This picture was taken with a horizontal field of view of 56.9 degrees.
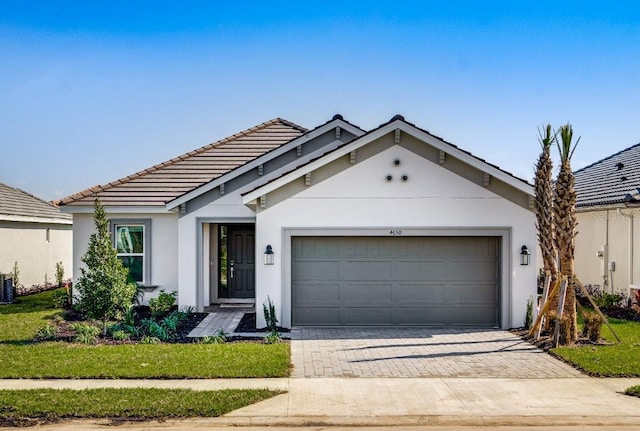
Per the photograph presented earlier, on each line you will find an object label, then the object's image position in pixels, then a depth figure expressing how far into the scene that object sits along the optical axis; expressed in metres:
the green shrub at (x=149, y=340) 11.58
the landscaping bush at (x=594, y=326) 11.55
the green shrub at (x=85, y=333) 11.54
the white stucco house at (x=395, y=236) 13.25
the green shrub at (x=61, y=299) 16.89
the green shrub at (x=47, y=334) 11.98
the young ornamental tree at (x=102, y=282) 12.09
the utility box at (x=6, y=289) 18.42
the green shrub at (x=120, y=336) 11.84
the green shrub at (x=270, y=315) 13.09
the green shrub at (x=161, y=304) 15.18
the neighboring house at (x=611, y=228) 16.23
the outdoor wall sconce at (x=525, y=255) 13.20
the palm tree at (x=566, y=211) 11.59
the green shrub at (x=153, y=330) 12.19
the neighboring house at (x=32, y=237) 20.34
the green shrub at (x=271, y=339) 11.65
